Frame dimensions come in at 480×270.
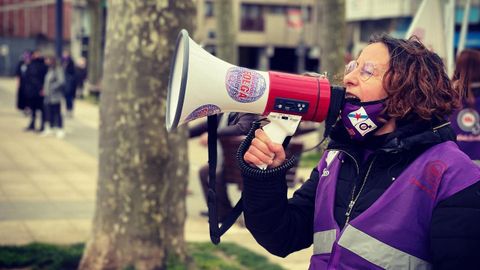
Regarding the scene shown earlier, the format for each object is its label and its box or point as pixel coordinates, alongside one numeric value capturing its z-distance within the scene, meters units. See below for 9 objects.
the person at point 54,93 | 16.12
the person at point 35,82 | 17.05
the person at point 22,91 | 17.31
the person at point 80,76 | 32.22
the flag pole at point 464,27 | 9.44
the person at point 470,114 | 5.63
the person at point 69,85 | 21.72
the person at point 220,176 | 7.70
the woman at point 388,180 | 2.29
